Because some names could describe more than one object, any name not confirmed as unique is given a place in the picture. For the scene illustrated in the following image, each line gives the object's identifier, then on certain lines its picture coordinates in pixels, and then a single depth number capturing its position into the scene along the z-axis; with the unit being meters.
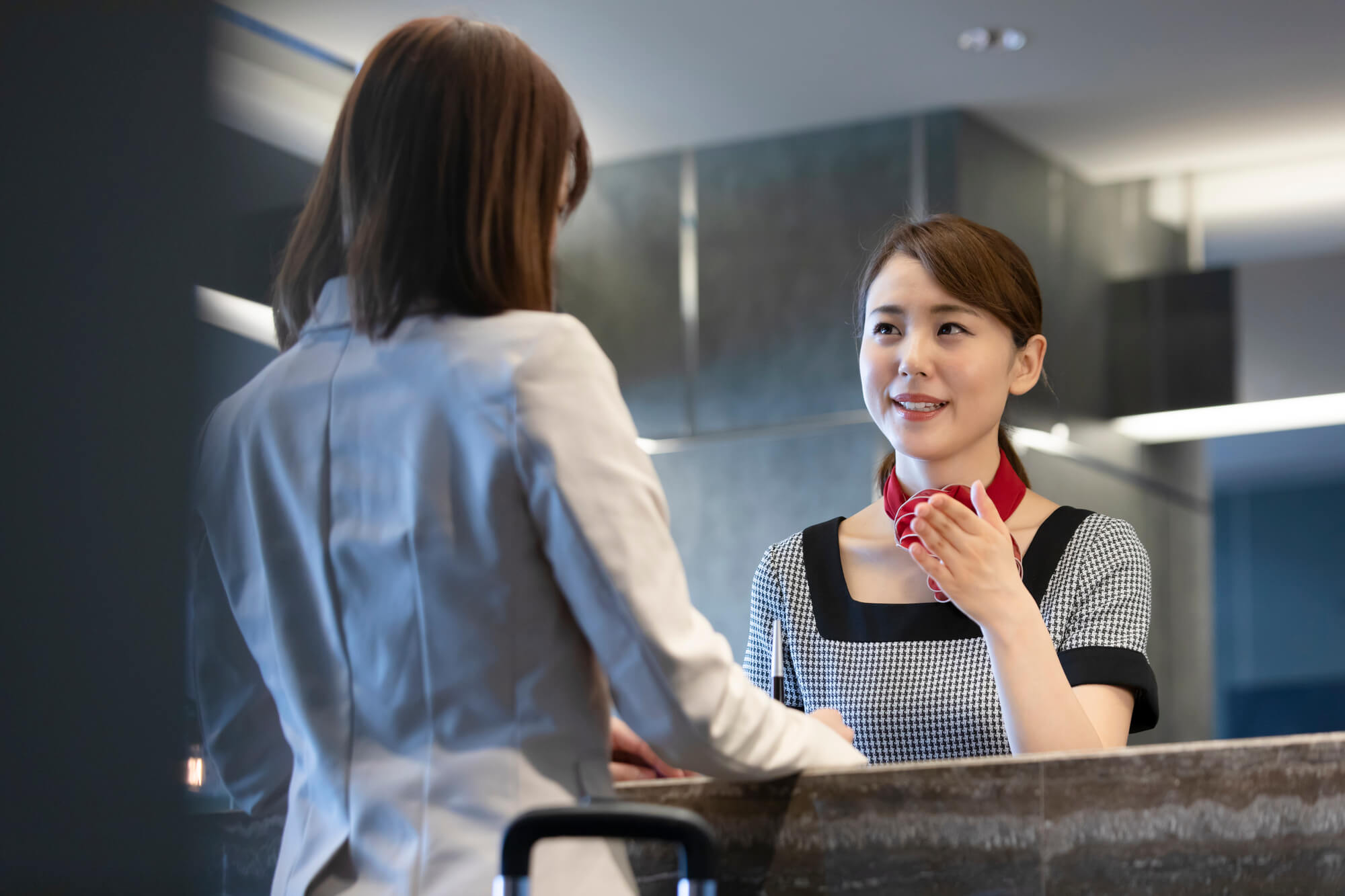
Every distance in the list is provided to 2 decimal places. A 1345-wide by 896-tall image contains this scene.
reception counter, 2.27
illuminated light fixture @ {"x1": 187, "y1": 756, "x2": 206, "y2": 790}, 2.44
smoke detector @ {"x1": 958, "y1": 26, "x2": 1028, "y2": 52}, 5.23
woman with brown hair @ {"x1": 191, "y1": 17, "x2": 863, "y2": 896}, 2.21
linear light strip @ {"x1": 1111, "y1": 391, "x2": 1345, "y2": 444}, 6.18
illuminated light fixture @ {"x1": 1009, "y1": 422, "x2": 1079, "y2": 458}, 5.73
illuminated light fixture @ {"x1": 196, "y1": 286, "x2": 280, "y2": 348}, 2.71
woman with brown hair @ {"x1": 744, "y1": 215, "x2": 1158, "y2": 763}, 2.64
